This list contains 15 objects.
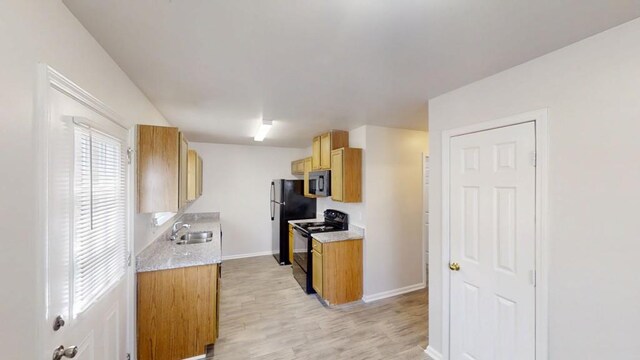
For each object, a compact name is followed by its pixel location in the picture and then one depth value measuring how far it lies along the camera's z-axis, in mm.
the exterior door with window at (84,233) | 1017
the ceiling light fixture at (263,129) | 3105
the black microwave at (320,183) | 3730
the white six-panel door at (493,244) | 1604
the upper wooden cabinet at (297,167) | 4923
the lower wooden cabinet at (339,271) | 3160
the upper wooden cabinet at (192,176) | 3113
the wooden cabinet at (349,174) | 3322
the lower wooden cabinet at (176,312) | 2025
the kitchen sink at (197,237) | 3271
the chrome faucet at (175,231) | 3102
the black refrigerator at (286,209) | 4770
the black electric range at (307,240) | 3562
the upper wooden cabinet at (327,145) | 3691
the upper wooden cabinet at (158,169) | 2004
